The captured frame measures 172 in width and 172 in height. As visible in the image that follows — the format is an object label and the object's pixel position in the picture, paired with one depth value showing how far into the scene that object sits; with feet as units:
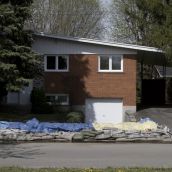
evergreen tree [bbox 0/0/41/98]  99.71
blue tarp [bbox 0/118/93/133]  77.15
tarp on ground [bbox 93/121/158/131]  79.00
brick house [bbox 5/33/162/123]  128.57
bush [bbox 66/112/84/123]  107.91
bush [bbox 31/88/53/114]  120.98
